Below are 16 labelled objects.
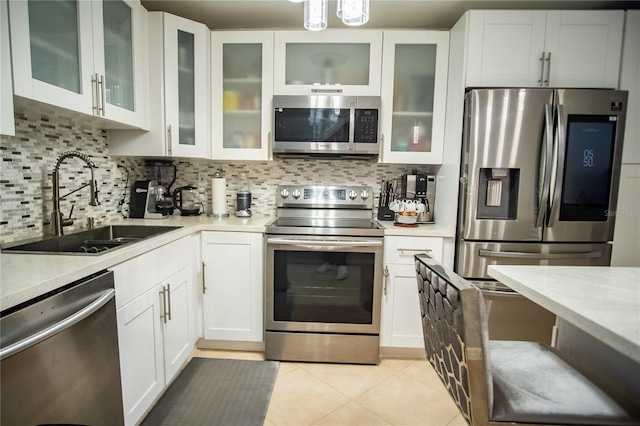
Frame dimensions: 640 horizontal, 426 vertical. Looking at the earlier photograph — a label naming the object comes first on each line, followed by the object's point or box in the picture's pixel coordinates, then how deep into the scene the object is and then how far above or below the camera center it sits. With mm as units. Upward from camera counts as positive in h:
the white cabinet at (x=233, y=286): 2012 -665
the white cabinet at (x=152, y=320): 1275 -662
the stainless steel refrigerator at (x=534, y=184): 1802 +46
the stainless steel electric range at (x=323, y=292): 1946 -677
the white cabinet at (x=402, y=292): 1987 -671
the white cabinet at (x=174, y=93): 1951 +596
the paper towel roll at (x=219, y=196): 2324 -88
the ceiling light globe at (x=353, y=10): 1183 +689
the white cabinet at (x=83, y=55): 1105 +553
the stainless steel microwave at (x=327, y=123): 2109 +436
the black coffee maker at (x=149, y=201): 2156 -128
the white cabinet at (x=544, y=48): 1861 +874
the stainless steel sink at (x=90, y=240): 1333 -298
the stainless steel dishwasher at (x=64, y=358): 784 -527
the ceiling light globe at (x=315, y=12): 1233 +704
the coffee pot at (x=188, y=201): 2379 -140
